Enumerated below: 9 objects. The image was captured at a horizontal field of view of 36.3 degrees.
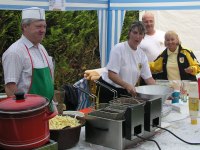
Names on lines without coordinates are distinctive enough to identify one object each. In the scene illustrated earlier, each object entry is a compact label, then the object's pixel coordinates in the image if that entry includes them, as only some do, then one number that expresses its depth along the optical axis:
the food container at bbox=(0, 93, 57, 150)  1.25
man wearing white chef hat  2.19
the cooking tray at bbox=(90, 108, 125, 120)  1.64
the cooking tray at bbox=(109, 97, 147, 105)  1.88
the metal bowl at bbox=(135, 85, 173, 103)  2.39
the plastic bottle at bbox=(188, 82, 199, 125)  2.08
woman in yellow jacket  3.65
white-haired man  4.07
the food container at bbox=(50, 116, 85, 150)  1.56
